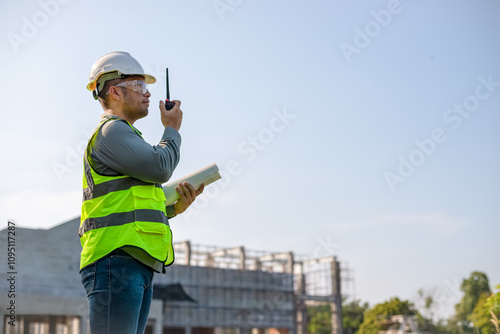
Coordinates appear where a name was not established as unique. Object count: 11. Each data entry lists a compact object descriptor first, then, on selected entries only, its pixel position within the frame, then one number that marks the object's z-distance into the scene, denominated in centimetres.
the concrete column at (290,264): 4925
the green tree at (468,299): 5507
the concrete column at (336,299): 4919
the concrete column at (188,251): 4405
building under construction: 2825
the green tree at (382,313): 5022
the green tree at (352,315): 6316
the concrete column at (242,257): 4759
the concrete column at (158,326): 3382
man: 212
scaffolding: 4803
